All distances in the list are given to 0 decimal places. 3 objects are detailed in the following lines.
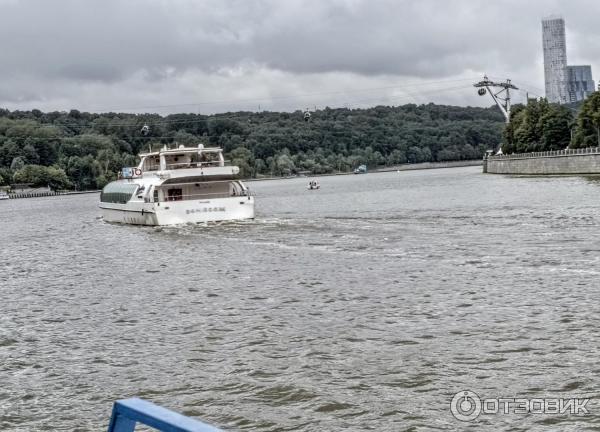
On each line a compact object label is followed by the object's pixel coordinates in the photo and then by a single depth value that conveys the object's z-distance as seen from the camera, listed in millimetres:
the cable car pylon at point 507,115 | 197500
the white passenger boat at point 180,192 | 58125
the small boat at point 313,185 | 146250
